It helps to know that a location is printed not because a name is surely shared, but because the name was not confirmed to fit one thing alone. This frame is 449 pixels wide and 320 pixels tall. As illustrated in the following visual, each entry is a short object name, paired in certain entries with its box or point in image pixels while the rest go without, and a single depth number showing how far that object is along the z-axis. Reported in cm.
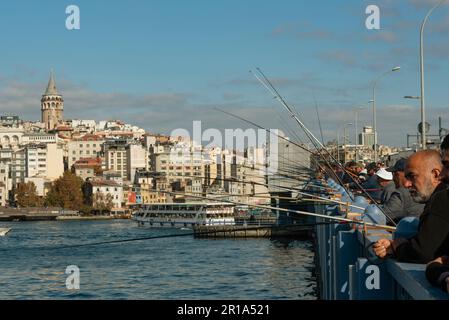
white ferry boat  7788
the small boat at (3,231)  7106
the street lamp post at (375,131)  3612
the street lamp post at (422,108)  2044
